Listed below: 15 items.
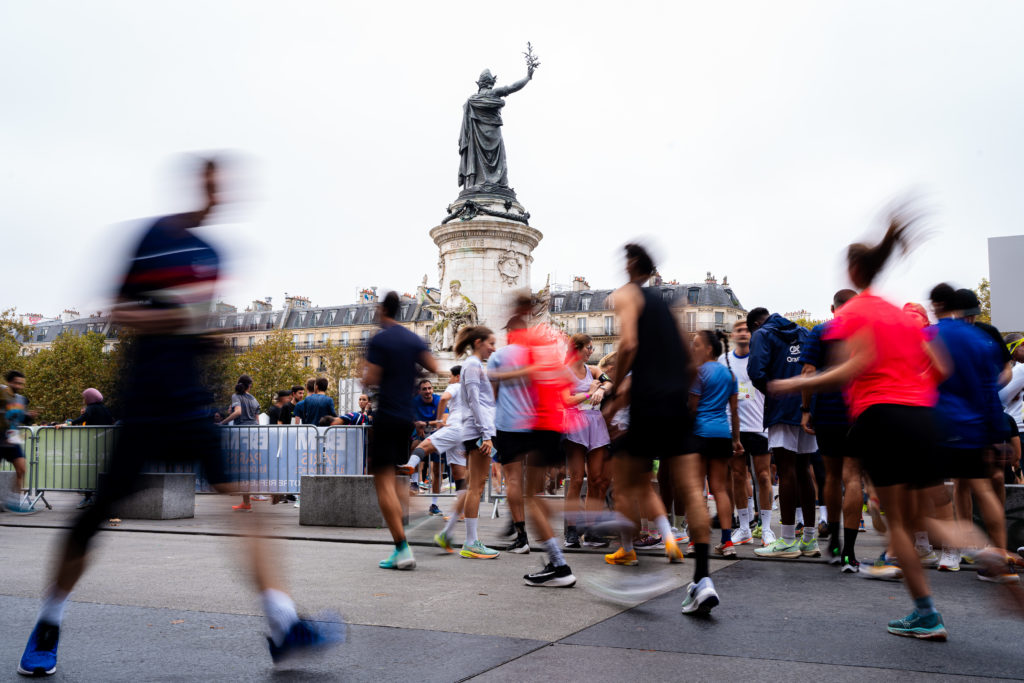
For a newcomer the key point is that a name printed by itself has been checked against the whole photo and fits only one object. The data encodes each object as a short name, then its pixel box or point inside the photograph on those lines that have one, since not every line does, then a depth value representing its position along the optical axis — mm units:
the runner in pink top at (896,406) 4117
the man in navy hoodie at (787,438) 7684
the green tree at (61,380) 63219
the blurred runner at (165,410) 3627
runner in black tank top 4934
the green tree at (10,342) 49781
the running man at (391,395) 6426
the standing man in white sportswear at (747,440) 8195
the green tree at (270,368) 68875
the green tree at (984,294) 38000
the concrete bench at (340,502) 9914
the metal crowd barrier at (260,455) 11712
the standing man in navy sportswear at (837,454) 6613
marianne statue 27953
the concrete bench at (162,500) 11000
